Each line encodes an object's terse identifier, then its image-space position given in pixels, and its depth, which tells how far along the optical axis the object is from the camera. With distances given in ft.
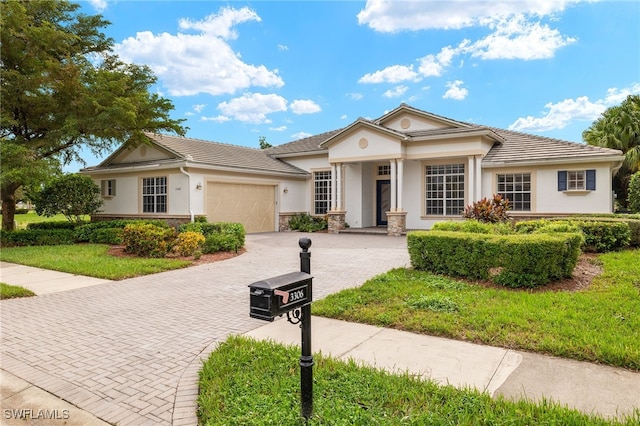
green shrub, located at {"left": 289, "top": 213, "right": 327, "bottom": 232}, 67.36
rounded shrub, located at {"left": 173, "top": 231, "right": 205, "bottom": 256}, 37.14
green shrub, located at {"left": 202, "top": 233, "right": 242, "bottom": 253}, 39.57
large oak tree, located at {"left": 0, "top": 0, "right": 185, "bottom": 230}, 43.32
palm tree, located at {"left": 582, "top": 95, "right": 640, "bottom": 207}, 77.05
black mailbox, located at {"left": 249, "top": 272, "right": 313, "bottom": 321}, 8.09
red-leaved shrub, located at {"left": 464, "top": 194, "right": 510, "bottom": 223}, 38.82
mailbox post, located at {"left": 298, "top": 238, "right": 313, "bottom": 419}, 9.16
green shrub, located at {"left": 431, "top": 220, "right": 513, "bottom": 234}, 29.14
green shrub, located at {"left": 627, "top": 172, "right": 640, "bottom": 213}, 62.23
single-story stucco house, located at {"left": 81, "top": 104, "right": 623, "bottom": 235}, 51.60
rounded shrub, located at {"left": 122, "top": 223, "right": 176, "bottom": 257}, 36.83
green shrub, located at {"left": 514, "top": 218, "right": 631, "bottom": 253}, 32.24
